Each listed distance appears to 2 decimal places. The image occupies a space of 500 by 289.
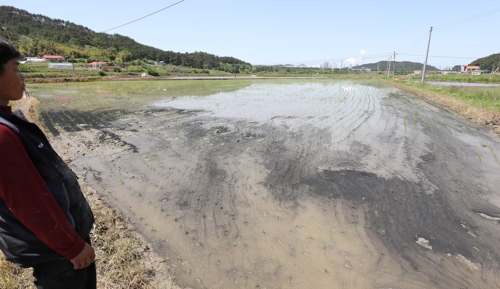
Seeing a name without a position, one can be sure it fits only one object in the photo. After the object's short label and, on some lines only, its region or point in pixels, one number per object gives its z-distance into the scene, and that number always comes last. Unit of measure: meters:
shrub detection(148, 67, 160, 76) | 43.07
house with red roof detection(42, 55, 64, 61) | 59.56
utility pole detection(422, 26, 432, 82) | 27.60
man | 1.08
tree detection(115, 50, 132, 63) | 63.06
